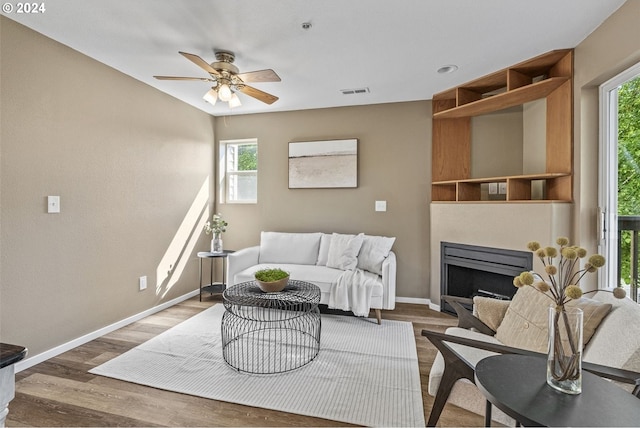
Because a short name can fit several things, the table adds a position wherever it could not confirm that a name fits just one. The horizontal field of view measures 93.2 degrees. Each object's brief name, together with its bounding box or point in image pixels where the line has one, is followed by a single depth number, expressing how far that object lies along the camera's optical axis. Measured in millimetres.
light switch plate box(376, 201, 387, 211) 3879
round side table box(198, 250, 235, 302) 3713
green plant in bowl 2479
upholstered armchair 1188
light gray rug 1820
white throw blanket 2988
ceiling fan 2398
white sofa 3049
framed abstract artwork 3947
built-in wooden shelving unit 2607
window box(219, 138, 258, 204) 4434
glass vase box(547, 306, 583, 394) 993
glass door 2111
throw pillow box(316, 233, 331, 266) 3658
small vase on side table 3887
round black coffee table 2318
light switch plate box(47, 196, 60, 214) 2363
